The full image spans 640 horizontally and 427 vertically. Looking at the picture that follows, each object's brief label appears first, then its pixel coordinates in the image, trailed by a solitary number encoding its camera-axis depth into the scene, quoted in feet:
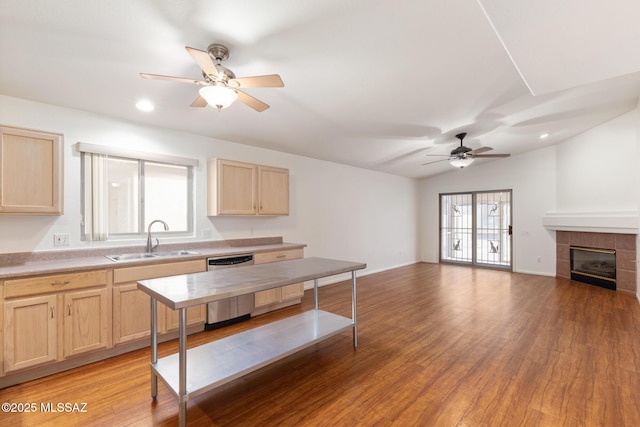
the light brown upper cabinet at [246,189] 12.15
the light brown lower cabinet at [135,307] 8.56
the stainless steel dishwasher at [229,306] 10.59
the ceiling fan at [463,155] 15.22
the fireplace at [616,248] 15.46
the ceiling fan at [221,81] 6.20
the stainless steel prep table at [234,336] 5.60
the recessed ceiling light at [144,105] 9.14
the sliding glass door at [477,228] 22.44
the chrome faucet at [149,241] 10.69
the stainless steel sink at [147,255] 9.76
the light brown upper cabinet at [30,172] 7.75
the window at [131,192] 9.80
